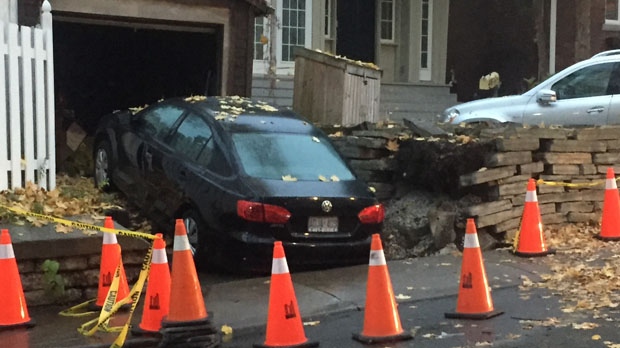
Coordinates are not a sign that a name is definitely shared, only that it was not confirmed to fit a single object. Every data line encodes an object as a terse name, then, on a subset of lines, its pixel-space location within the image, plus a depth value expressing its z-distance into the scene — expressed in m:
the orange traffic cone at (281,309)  5.41
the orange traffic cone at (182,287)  5.42
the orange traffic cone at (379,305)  5.62
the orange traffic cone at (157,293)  5.71
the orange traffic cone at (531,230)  8.69
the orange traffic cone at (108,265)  6.34
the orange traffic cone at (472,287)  6.23
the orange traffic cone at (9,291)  5.77
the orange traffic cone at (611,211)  9.57
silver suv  12.01
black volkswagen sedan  7.60
